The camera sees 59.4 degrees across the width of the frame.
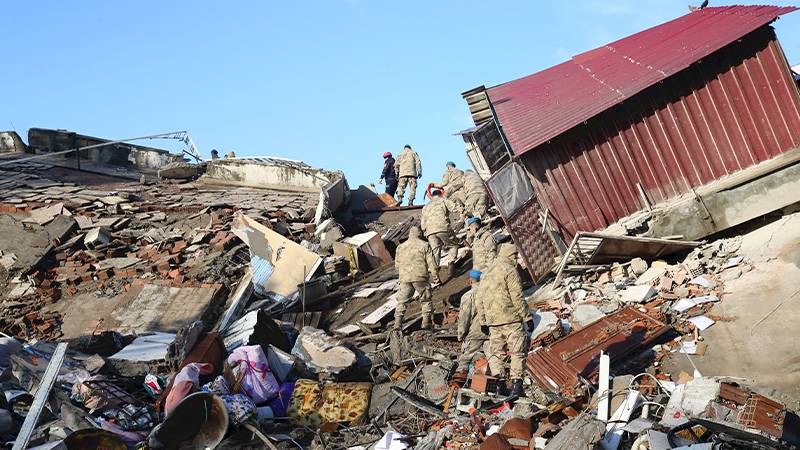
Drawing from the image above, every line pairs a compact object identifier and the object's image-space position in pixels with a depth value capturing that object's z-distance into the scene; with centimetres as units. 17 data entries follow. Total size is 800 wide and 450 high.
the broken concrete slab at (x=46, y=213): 1575
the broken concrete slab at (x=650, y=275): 969
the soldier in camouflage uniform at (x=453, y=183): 1441
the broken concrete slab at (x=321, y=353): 910
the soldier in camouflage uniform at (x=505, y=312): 771
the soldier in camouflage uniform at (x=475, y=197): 1369
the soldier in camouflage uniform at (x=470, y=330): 848
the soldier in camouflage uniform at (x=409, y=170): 1702
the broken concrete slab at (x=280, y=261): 1230
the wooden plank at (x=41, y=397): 584
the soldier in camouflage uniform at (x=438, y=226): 1222
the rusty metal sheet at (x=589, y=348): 752
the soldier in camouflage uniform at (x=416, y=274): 1028
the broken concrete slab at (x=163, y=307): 1169
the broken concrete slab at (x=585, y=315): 911
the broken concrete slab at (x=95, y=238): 1476
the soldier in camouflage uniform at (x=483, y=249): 1060
